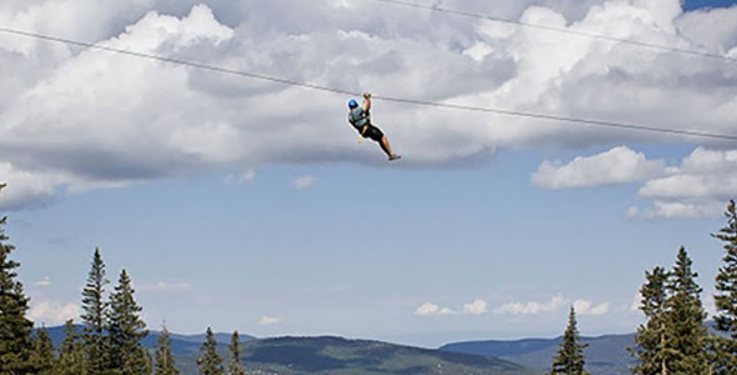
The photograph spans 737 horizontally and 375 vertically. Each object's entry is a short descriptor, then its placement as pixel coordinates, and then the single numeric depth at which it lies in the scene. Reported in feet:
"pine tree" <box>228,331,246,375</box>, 415.37
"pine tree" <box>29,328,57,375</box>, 221.46
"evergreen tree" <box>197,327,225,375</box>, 382.83
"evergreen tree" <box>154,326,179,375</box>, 358.23
